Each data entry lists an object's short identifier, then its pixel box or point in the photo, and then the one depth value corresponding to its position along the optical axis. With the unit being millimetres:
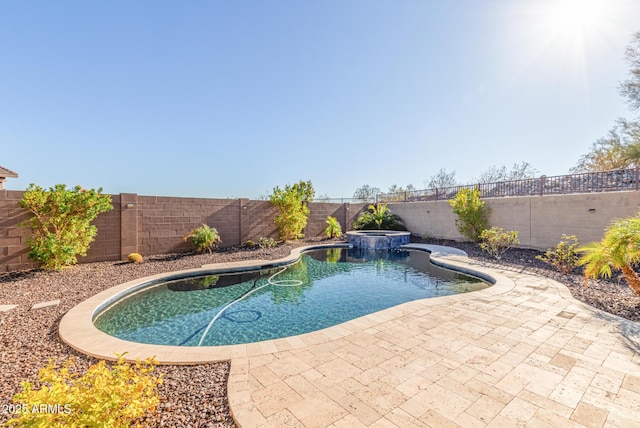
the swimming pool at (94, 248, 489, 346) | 4566
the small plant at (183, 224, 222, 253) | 10195
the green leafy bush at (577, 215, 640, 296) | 4184
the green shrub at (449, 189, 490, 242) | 11750
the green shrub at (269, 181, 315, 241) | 12711
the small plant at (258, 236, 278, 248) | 11812
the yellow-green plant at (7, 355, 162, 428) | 1463
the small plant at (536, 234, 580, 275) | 7254
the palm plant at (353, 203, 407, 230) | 15609
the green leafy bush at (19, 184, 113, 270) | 7105
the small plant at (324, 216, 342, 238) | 14695
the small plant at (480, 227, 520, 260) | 9056
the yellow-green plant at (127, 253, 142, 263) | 8656
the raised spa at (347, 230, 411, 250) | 12922
